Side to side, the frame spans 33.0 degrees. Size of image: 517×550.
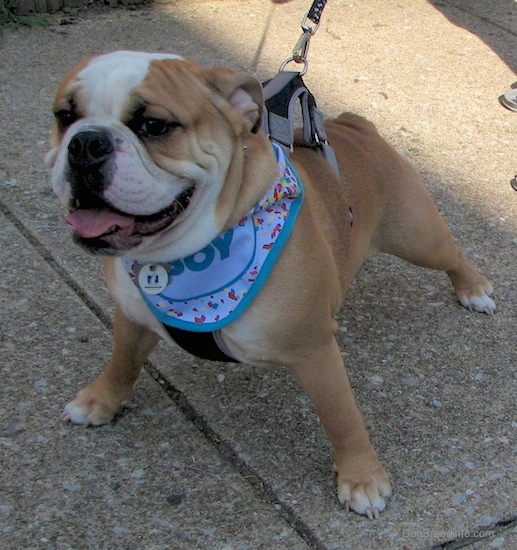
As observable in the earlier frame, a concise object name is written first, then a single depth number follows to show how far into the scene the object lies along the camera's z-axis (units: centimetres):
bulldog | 213
